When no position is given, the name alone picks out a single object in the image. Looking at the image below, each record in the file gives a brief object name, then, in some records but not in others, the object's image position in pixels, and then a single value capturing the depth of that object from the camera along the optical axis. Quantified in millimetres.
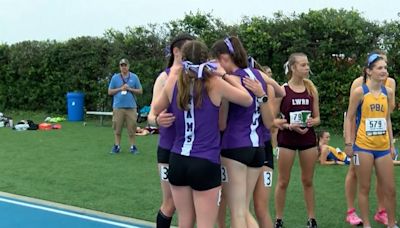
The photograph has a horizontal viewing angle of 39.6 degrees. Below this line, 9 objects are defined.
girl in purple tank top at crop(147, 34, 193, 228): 4660
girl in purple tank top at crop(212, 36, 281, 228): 4312
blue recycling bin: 19359
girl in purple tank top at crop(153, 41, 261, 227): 3996
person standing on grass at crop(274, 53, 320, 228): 5762
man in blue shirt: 11484
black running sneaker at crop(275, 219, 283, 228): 5961
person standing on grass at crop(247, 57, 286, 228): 4922
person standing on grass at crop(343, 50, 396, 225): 6055
